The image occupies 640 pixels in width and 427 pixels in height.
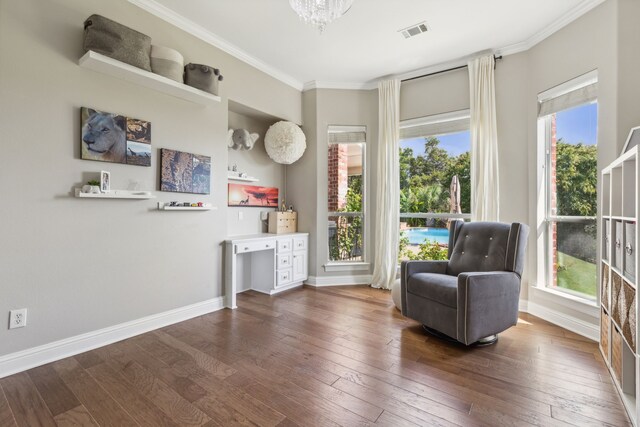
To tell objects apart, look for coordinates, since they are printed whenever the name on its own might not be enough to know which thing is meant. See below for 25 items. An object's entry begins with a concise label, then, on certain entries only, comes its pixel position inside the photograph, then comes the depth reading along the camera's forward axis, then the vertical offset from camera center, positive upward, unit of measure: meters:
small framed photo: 2.32 +0.22
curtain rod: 3.43 +1.77
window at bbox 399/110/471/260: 3.79 +0.39
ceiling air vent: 2.97 +1.86
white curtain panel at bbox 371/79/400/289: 4.09 +0.37
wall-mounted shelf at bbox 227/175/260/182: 3.65 +0.40
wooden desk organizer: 4.16 -0.18
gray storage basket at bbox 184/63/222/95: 2.85 +1.31
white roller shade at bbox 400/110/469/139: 3.74 +1.13
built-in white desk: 3.68 -0.70
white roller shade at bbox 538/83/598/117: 2.71 +1.07
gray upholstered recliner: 2.30 -0.64
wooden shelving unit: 1.61 -0.47
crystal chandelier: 2.01 +1.38
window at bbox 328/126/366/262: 4.45 +0.16
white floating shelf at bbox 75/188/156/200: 2.22 +0.12
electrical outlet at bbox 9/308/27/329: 1.97 -0.73
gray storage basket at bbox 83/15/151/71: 2.19 +1.32
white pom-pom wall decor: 4.02 +0.93
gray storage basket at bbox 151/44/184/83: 2.59 +1.32
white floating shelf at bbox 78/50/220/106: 2.22 +1.12
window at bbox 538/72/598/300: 2.78 +0.21
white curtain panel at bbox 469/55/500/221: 3.39 +0.78
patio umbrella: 3.80 +0.18
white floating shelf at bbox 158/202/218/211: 2.77 +0.02
